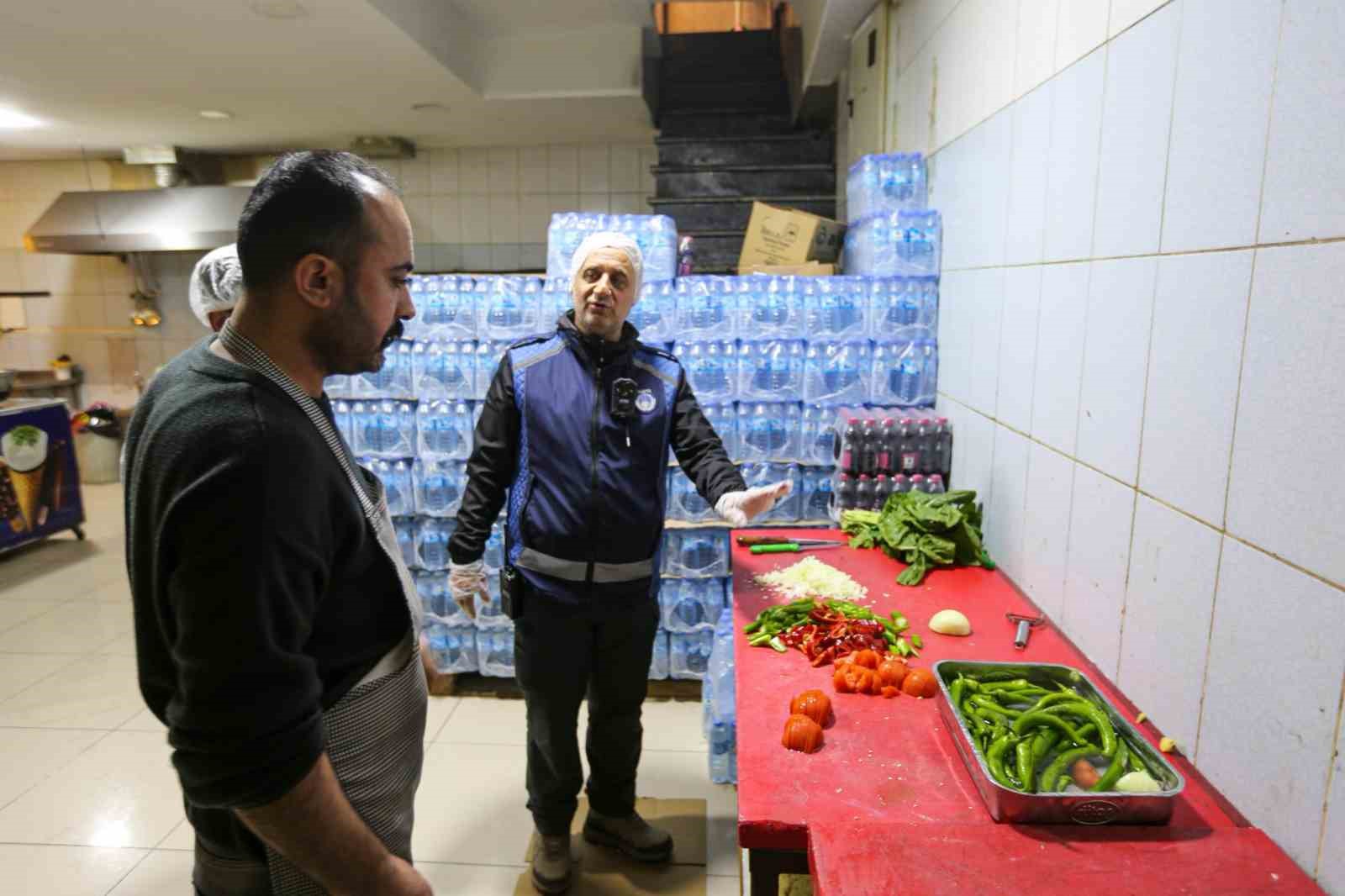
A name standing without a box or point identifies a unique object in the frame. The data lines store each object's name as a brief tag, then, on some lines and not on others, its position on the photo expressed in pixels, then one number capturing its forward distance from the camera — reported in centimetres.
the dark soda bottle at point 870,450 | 285
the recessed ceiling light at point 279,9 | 354
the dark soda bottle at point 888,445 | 283
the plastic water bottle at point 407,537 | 349
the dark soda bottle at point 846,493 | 290
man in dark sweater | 83
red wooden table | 107
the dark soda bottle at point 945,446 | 284
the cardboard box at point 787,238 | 363
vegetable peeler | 180
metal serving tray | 115
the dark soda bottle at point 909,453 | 285
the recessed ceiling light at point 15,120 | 550
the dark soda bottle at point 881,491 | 284
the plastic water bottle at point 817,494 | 333
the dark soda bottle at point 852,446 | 287
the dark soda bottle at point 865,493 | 287
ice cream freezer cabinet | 496
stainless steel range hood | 664
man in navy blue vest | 214
